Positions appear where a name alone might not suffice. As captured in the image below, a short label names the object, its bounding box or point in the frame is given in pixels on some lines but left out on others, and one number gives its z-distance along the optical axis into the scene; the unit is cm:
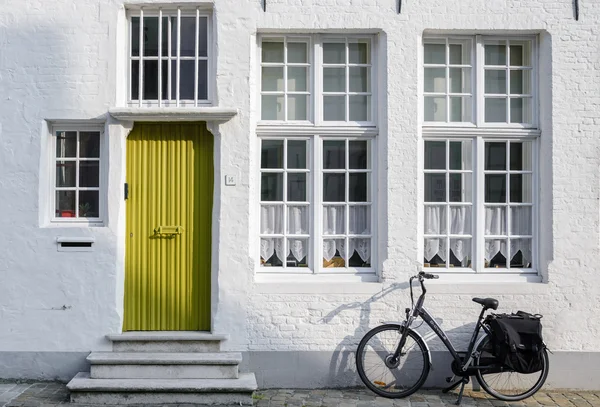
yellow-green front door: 806
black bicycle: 758
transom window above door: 818
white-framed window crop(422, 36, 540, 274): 824
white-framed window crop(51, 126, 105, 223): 818
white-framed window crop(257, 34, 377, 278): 821
